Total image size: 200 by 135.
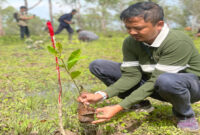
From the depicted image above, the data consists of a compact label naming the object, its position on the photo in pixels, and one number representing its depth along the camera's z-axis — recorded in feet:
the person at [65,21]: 32.86
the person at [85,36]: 37.70
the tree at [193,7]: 63.09
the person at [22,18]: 35.58
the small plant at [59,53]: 3.68
